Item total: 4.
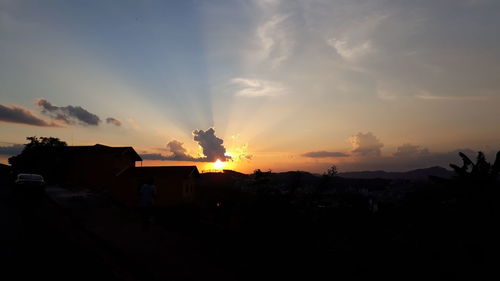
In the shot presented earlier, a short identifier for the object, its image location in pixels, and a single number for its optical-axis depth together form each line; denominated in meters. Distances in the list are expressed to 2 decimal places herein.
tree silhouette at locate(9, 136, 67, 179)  56.78
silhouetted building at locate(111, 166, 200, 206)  31.34
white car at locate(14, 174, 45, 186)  26.93
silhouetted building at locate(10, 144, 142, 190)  44.81
